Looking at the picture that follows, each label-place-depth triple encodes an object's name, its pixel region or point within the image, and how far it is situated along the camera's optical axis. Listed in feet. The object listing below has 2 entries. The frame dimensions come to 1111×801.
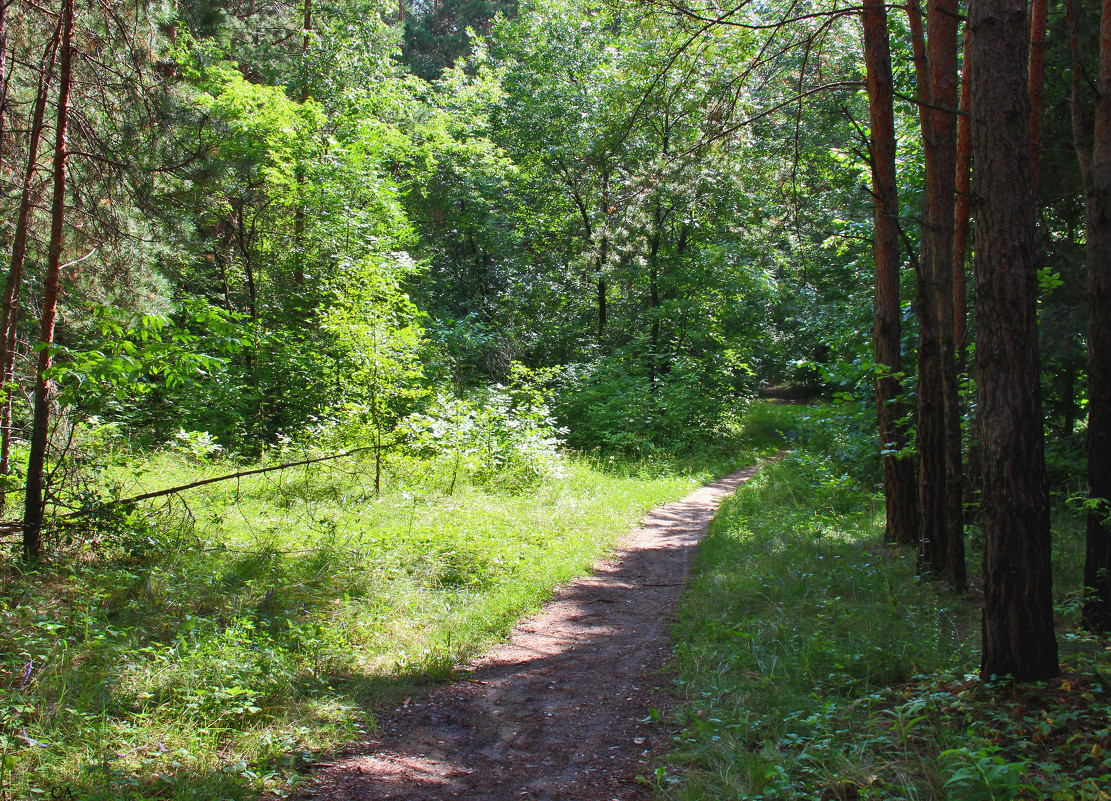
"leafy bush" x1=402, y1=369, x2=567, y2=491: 32.76
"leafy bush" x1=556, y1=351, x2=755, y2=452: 59.88
